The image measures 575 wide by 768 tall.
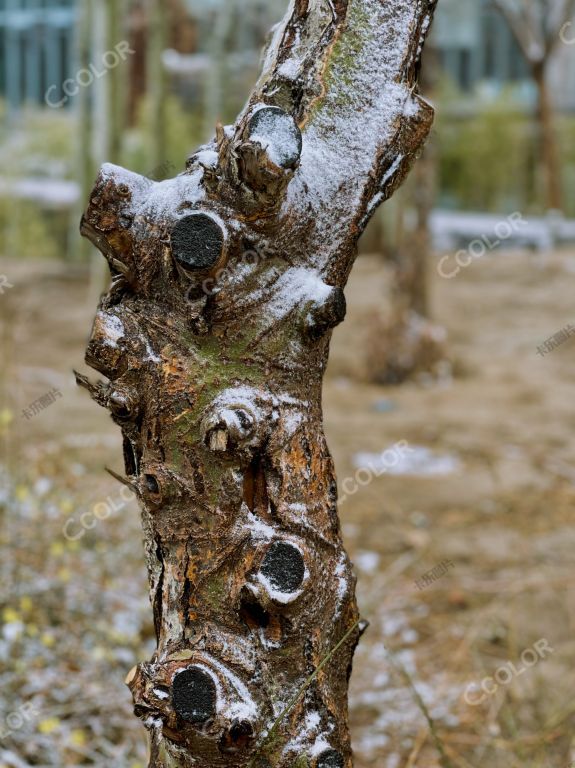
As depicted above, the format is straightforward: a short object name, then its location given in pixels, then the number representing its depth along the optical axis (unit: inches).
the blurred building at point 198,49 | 850.8
